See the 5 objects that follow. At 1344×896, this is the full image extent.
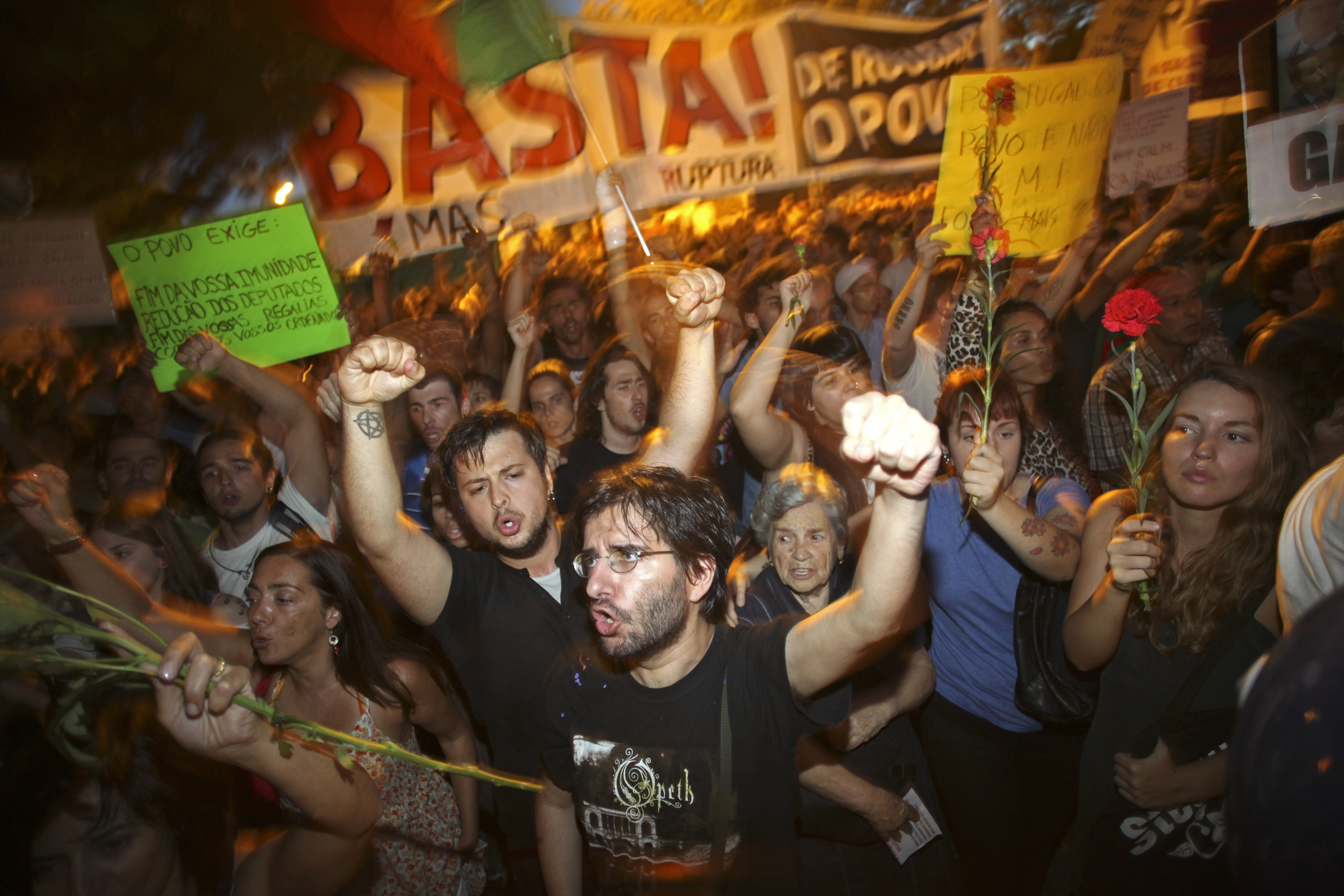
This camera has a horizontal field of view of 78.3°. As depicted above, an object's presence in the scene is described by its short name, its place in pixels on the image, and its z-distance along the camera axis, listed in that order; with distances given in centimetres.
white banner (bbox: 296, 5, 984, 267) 499
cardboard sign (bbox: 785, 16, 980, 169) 622
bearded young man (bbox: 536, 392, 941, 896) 188
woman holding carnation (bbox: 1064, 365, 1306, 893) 225
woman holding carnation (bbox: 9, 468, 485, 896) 261
